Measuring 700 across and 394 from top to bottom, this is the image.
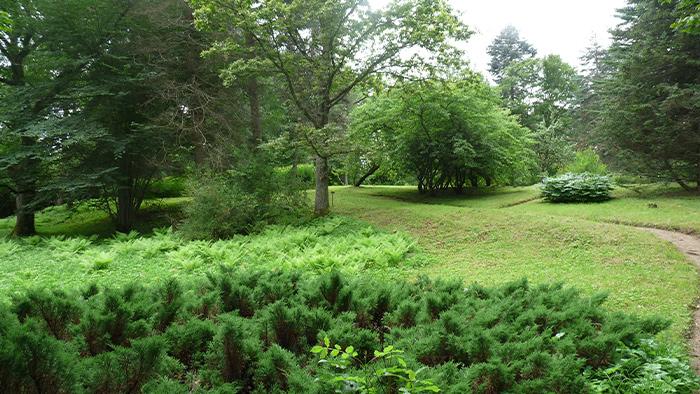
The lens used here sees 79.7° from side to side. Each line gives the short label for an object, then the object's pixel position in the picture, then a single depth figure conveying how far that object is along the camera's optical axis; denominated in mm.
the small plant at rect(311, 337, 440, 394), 2010
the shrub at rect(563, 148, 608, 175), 16031
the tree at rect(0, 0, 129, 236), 13453
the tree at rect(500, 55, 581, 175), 29312
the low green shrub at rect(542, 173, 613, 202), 13586
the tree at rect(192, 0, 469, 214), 10945
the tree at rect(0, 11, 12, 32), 4184
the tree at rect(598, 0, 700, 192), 12750
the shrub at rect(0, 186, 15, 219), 22494
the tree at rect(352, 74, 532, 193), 15062
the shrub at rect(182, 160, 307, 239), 11289
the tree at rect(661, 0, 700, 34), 5148
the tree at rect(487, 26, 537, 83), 38406
